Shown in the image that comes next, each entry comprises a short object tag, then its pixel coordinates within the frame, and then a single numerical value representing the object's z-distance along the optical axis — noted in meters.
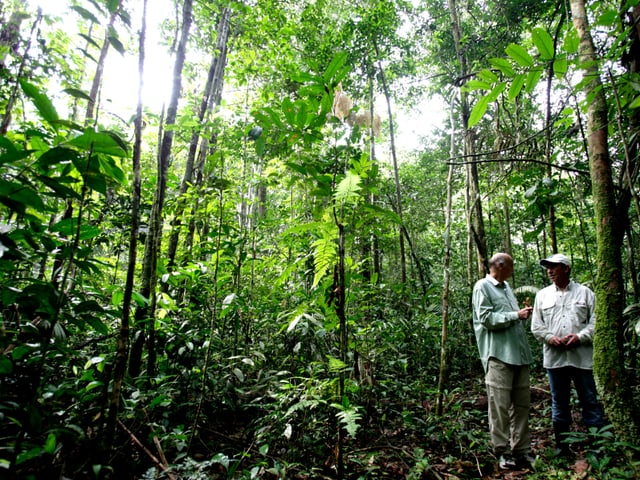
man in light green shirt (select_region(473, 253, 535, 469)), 3.07
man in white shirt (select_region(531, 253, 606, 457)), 3.09
